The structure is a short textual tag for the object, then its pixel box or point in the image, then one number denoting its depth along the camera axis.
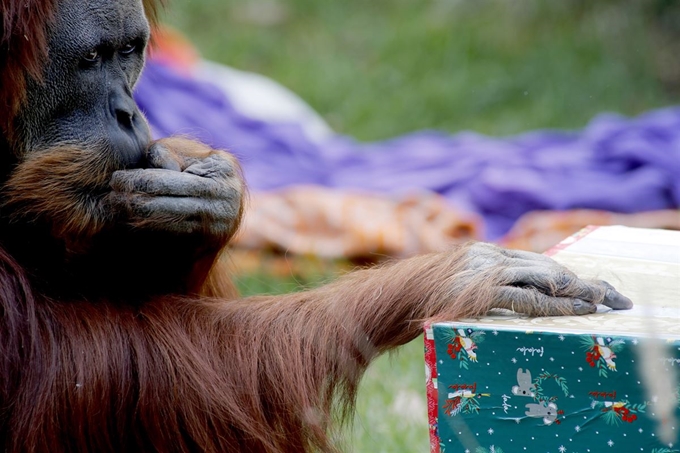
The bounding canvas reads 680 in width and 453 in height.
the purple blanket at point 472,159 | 8.01
